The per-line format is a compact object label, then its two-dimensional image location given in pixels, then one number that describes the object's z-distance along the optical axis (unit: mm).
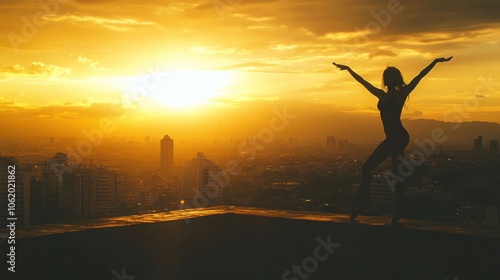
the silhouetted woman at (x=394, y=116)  6449
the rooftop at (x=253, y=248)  5688
